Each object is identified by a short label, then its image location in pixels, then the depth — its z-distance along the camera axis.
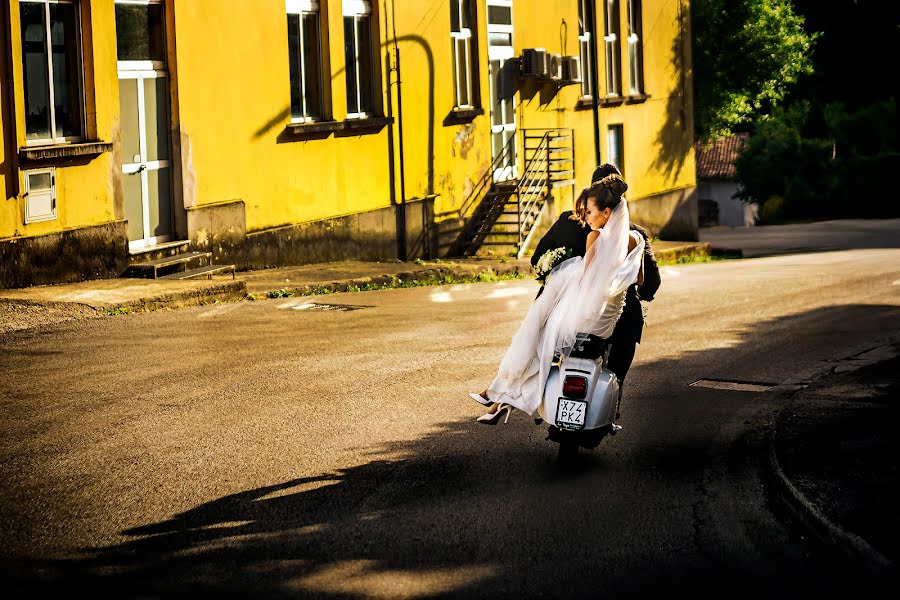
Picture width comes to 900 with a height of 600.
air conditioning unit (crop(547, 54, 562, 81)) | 27.78
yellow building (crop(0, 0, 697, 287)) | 15.62
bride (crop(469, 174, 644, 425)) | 7.76
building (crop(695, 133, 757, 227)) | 79.75
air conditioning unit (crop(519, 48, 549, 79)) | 26.98
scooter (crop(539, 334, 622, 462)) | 7.54
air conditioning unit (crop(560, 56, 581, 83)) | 28.83
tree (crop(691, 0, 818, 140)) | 45.00
